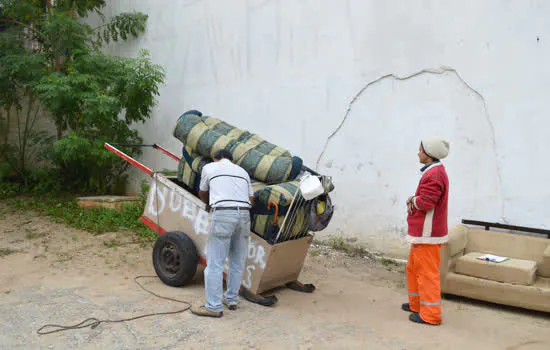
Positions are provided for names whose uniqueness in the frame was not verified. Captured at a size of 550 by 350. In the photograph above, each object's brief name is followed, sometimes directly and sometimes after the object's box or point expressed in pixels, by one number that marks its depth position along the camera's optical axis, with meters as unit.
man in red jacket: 4.60
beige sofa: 4.88
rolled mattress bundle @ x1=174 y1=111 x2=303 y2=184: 5.19
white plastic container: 4.73
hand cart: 5.00
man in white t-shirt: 4.67
